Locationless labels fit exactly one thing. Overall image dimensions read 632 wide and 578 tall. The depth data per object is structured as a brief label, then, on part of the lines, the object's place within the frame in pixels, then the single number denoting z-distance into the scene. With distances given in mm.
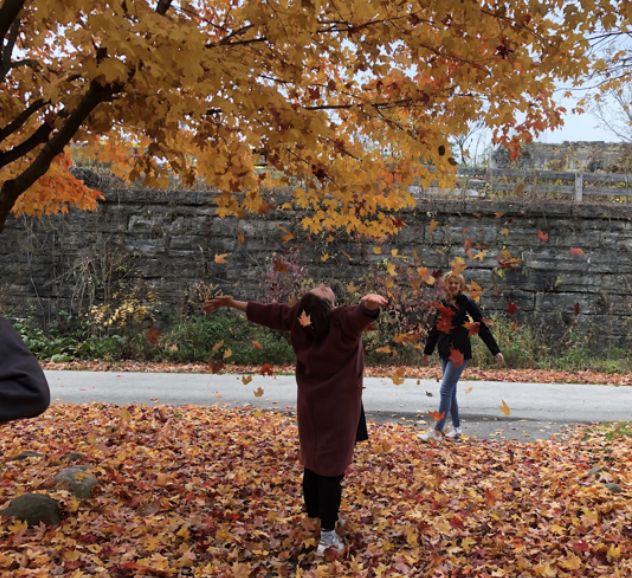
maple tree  3588
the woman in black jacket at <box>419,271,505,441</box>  5793
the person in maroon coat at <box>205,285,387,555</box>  3520
